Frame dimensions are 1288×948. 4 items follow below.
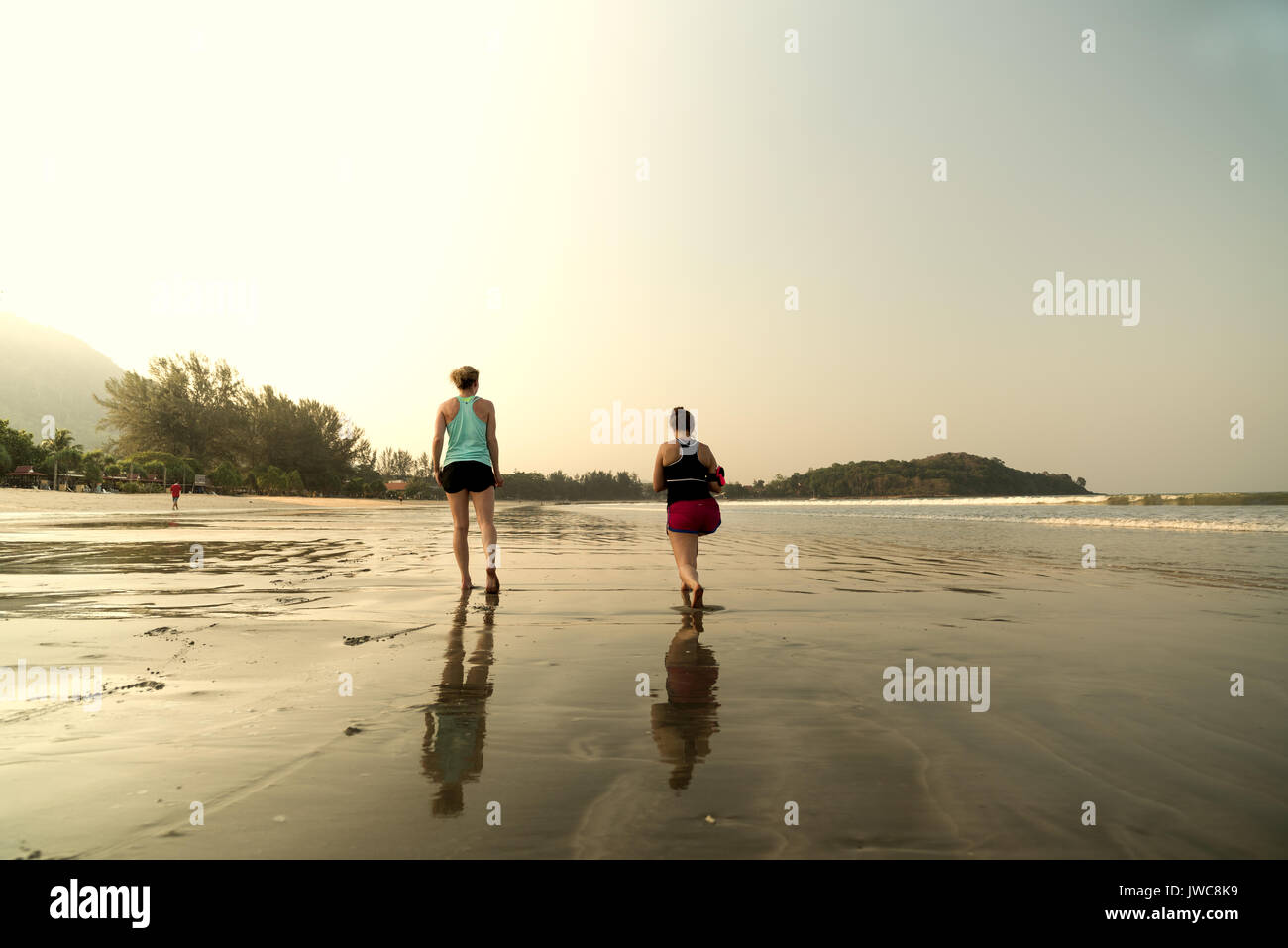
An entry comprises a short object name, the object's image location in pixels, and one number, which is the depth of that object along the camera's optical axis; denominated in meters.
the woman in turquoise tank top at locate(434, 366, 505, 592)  7.37
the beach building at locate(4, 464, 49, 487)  40.44
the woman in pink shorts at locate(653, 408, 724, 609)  7.04
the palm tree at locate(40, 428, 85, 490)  45.25
